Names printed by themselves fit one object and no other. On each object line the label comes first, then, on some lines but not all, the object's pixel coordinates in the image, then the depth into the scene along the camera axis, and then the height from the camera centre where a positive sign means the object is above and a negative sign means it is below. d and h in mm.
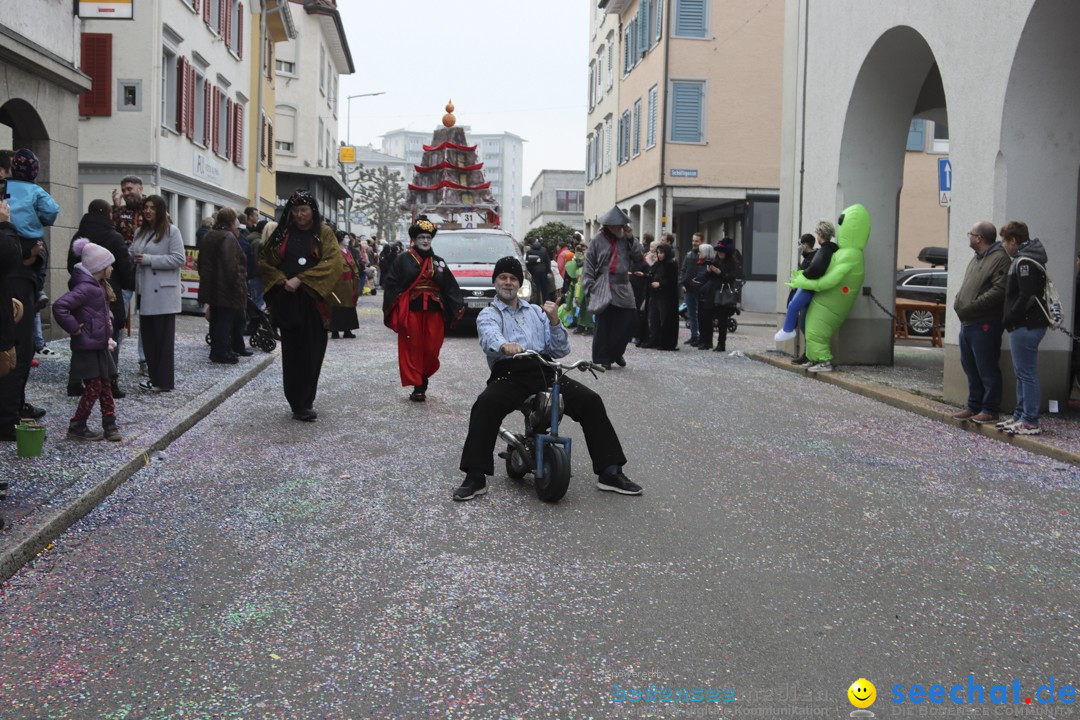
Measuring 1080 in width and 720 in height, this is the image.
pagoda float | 53156 +5281
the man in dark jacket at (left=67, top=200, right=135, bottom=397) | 9711 +373
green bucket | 7129 -1019
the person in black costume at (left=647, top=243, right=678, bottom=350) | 18125 -89
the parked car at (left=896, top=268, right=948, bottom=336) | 23656 +325
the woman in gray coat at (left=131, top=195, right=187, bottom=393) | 10516 -72
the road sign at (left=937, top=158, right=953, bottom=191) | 13172 +1454
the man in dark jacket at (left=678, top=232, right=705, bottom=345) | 19016 +168
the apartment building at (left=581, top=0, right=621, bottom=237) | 43281 +7258
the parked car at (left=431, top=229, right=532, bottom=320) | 19688 +621
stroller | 15555 -657
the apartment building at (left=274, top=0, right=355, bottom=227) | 48750 +7951
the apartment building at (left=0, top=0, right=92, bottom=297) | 14008 +2374
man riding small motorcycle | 6789 -598
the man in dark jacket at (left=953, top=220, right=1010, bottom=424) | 9719 -89
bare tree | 85875 +6736
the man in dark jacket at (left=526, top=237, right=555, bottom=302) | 24734 +389
